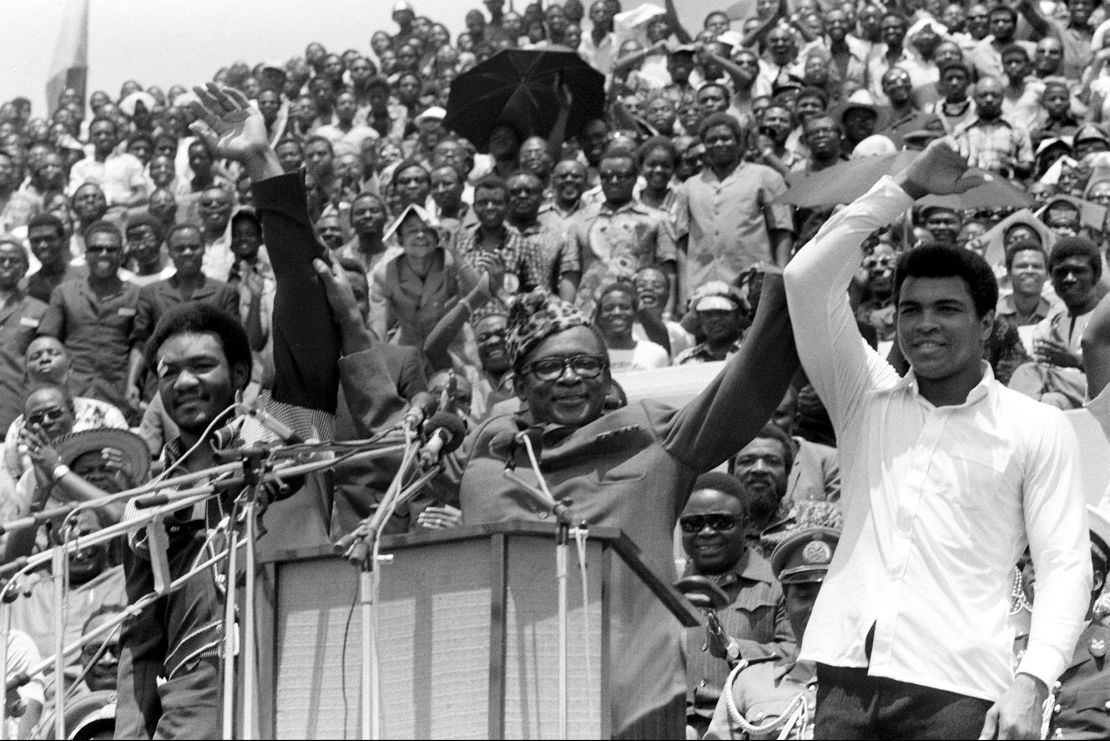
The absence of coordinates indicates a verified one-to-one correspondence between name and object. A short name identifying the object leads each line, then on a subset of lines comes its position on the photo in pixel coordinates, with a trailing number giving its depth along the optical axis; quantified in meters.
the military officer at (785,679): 11.07
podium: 7.31
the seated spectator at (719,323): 19.41
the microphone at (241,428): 8.20
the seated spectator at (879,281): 19.60
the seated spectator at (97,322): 21.60
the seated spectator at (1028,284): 19.07
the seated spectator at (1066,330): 16.26
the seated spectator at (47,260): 23.92
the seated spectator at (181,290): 21.70
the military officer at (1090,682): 11.40
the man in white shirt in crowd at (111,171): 32.50
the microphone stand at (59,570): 7.99
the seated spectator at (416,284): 21.09
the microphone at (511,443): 8.67
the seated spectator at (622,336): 19.55
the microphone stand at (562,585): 7.20
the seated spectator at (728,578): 12.55
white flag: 43.85
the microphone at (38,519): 8.17
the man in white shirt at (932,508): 8.24
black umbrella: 28.20
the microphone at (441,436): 7.76
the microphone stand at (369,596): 7.13
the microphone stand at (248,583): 7.49
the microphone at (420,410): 7.85
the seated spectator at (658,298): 21.06
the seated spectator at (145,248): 23.94
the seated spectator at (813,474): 15.92
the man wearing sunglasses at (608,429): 9.05
